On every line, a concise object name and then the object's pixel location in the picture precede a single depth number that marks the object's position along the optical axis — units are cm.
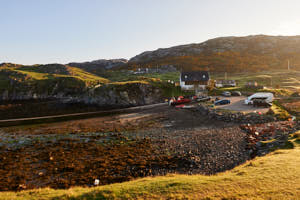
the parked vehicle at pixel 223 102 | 5022
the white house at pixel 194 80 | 7981
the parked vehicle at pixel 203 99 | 6206
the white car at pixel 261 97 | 4573
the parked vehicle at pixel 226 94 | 6337
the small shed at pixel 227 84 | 8262
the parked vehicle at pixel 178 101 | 6006
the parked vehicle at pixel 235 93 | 6278
